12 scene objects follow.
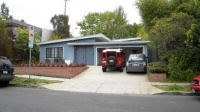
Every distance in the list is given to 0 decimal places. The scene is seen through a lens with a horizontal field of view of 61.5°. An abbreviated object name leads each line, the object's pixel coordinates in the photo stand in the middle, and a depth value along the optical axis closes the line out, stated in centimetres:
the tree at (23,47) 1757
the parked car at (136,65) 1339
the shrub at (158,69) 1141
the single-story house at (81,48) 1754
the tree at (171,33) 1227
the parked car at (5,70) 911
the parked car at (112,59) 1403
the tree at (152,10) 1538
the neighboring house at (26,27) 2586
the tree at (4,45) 1243
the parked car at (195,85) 686
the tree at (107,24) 3437
